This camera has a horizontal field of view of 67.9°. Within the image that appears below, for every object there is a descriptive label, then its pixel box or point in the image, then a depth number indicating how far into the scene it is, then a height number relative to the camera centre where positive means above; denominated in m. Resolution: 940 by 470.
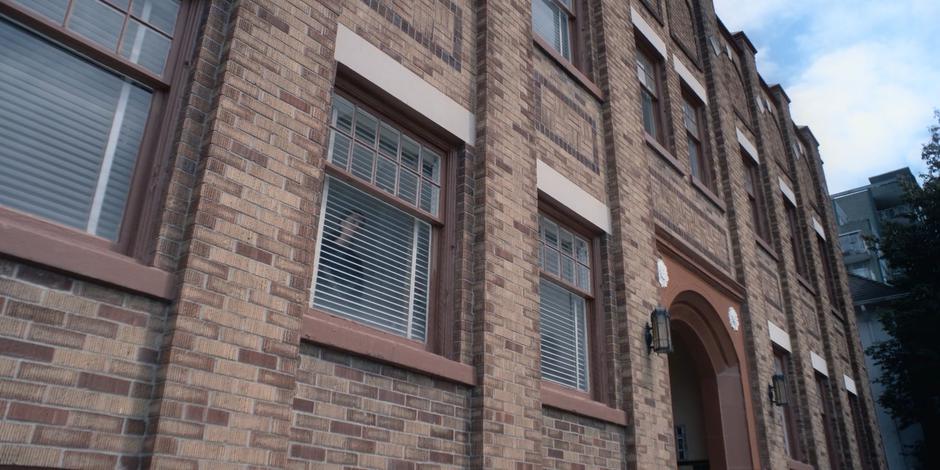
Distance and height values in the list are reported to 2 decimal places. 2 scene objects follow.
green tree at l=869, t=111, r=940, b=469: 16.55 +4.33
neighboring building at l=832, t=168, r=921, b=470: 20.98 +9.83
